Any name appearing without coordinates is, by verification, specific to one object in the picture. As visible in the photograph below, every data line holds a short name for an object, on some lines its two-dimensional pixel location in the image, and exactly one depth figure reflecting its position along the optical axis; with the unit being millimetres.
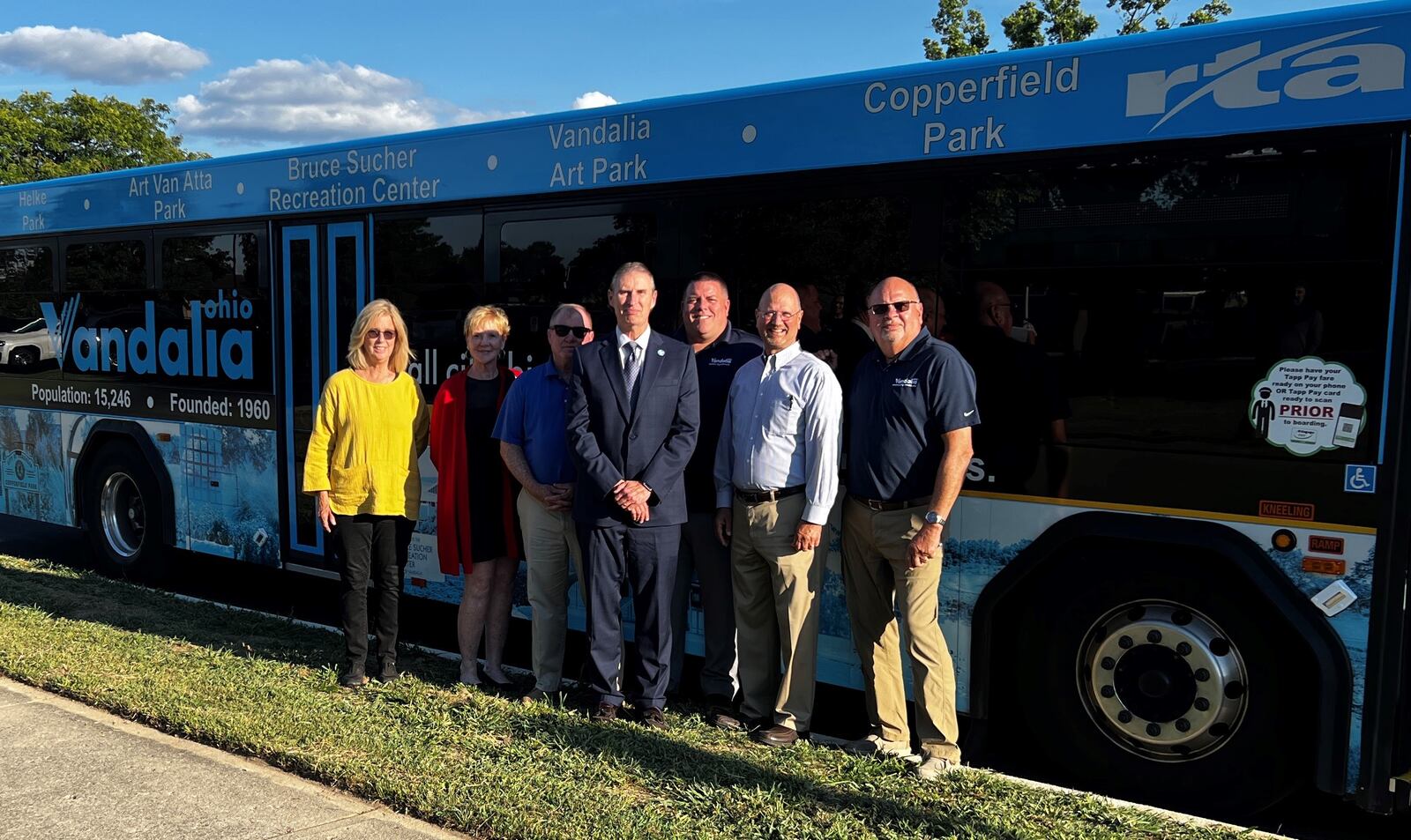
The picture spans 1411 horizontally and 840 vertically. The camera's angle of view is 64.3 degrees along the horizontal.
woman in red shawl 5410
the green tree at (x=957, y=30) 21891
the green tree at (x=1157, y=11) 20188
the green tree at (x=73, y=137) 44844
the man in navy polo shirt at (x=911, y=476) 4277
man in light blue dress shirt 4570
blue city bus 3908
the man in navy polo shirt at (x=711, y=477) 5008
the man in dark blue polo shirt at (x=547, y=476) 5113
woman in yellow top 5387
